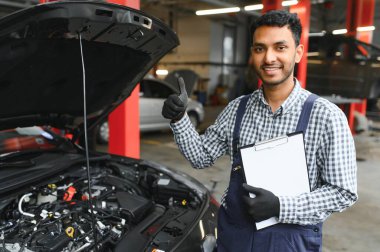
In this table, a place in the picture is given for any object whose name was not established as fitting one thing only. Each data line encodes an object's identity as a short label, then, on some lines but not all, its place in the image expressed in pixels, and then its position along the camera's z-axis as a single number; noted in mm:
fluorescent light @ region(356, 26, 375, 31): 9564
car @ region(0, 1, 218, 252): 1431
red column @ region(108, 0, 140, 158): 3721
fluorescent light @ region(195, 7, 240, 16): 10116
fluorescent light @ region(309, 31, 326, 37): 7843
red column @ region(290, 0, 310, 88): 6930
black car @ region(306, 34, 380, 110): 7344
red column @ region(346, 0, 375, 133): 9258
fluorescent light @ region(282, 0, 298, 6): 8220
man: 1146
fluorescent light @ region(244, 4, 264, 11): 9539
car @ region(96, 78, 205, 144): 7211
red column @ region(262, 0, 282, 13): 6796
